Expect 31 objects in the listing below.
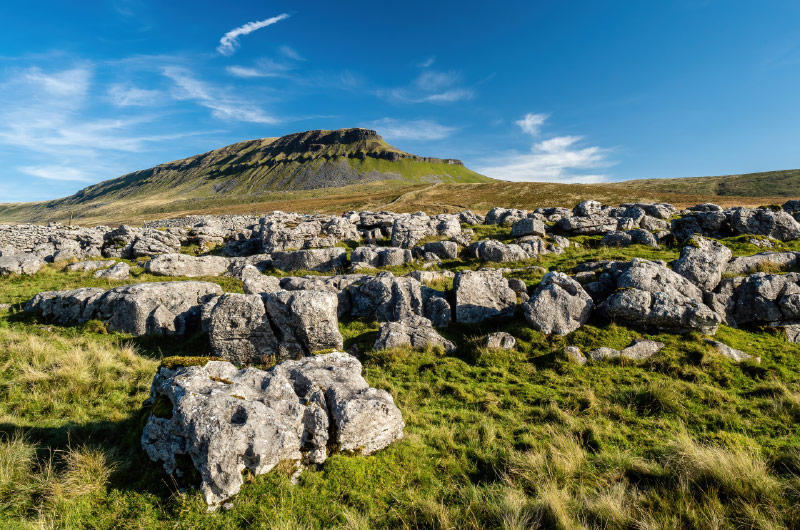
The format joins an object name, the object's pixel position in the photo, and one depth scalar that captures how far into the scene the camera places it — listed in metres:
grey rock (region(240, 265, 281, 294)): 17.17
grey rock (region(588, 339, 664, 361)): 12.21
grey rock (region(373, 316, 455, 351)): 13.70
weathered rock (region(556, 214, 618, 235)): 34.03
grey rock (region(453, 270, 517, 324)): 15.91
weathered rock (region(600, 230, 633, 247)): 29.17
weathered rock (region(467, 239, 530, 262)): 26.08
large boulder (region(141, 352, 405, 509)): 5.84
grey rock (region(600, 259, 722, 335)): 13.07
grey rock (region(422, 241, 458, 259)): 27.61
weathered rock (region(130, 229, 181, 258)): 31.89
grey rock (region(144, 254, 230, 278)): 24.81
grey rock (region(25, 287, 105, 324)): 15.52
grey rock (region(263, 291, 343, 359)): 12.98
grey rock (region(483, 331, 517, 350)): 13.26
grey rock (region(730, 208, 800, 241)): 27.33
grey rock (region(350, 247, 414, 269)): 26.36
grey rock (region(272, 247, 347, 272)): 26.64
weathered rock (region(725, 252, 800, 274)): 18.42
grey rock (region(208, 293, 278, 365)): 12.73
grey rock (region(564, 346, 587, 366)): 12.01
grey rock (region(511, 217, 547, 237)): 31.02
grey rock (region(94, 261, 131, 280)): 23.73
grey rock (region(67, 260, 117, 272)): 25.79
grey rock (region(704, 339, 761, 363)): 11.79
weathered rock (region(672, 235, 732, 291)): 15.77
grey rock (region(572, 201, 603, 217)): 39.44
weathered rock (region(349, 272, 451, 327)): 16.20
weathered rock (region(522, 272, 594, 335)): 13.94
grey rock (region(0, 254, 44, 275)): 24.86
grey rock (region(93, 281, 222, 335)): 14.59
